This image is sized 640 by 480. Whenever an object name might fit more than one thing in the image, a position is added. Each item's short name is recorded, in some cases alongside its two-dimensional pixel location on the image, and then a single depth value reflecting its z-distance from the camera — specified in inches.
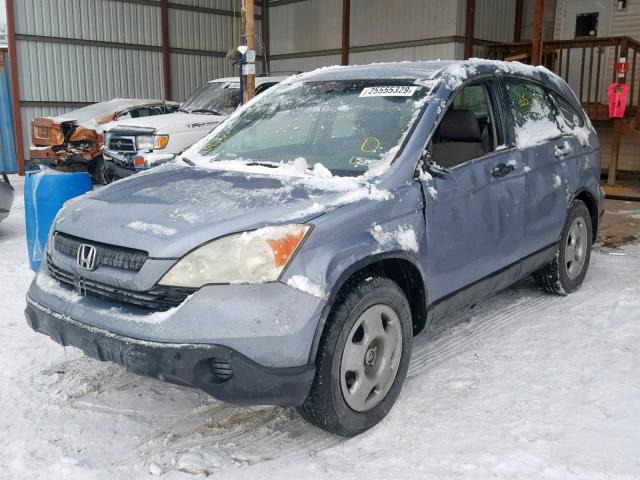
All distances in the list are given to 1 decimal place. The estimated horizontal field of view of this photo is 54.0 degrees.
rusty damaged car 436.5
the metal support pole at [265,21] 752.3
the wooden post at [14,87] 559.2
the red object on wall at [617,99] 428.5
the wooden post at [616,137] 438.0
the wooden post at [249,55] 321.7
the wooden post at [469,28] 565.6
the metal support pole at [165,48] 660.1
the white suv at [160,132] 360.2
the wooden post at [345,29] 626.8
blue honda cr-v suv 99.7
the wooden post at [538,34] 389.7
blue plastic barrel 210.4
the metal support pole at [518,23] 609.9
